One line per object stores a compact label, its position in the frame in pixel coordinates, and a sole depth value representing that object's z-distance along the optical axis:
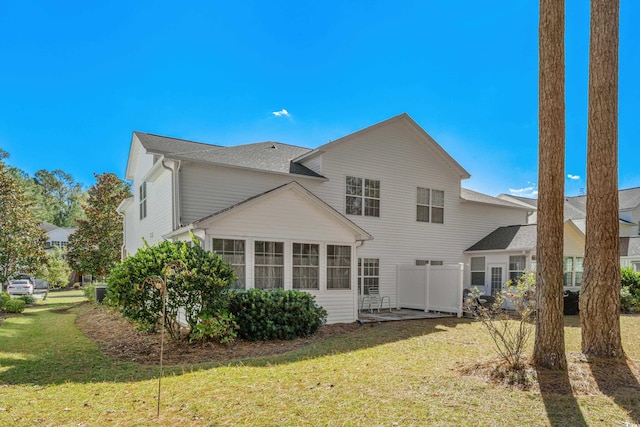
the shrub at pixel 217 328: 8.57
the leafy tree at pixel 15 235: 18.00
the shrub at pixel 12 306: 15.40
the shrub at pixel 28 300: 19.73
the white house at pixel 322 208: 11.22
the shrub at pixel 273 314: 9.42
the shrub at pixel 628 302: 15.97
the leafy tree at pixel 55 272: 21.38
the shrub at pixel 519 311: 6.04
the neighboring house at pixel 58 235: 49.91
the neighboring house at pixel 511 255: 16.12
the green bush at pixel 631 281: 16.48
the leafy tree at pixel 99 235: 25.39
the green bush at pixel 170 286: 8.48
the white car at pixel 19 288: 29.89
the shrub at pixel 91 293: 19.08
